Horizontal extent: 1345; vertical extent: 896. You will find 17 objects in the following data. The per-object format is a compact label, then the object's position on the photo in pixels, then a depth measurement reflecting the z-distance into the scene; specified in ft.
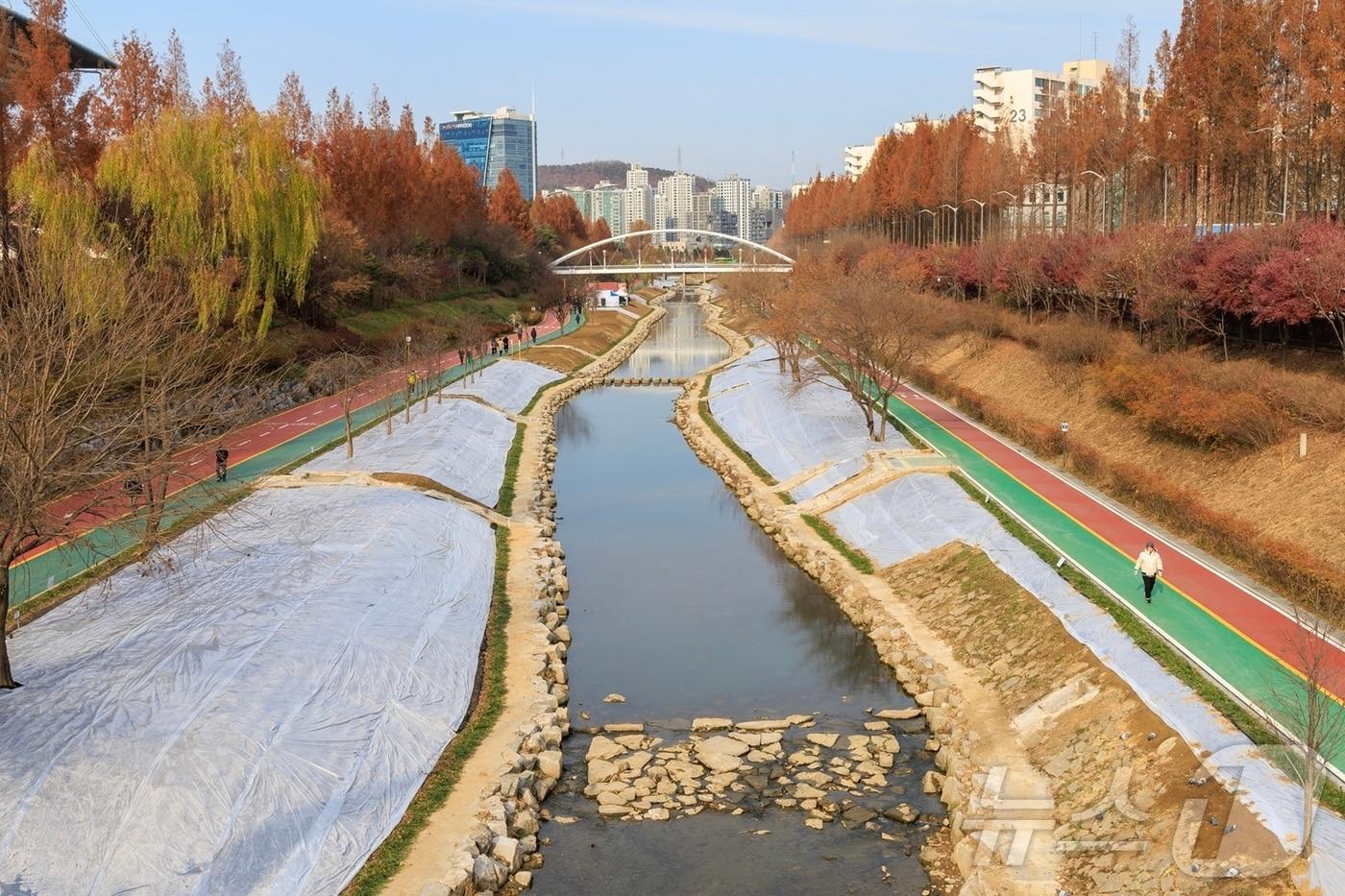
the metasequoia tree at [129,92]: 164.55
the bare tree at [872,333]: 128.98
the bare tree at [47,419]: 51.90
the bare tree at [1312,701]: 42.83
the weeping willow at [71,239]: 79.82
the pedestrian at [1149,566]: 70.74
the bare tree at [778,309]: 164.66
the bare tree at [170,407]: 60.80
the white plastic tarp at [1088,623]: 44.83
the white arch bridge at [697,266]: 384.95
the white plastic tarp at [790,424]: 127.95
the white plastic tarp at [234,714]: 46.73
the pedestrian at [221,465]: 98.28
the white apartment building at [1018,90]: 465.06
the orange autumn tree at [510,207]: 376.29
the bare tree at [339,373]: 138.32
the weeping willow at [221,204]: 133.80
